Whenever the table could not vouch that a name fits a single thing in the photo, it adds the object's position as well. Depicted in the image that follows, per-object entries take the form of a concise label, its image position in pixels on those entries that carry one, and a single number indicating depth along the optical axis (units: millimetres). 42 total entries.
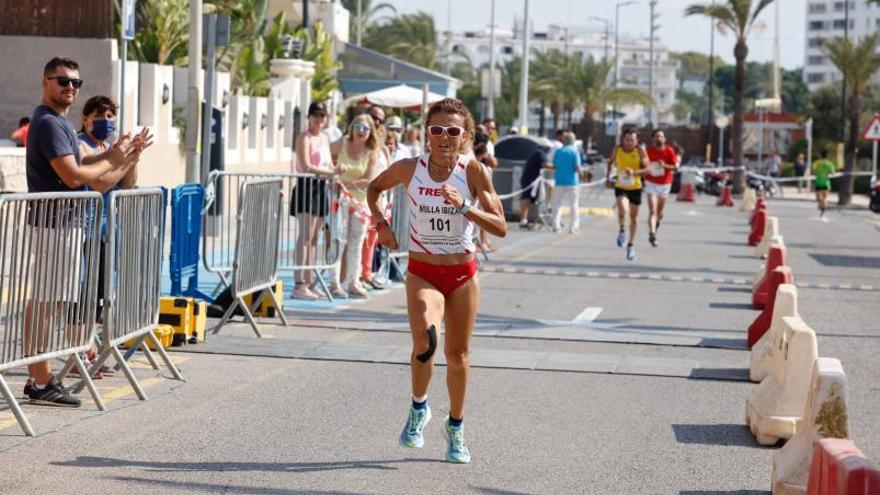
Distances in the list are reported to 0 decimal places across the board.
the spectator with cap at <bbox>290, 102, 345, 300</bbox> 16156
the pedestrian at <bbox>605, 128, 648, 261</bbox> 24266
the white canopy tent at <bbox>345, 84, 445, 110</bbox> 39125
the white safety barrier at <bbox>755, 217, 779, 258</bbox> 26062
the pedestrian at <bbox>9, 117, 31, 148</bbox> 22438
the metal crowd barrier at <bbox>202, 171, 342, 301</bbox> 16067
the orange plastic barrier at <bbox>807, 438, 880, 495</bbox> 5145
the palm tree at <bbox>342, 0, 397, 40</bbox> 102181
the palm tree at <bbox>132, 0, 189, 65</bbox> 29250
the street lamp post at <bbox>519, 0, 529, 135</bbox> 60281
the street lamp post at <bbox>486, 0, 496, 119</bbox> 52281
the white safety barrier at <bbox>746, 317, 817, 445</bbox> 9000
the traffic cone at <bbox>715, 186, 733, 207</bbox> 55625
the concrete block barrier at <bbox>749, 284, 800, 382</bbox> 10343
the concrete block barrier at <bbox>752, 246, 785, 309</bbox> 17062
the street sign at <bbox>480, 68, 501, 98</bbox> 52625
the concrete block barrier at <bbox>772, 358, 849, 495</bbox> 7160
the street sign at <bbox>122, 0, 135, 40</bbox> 15172
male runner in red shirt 24969
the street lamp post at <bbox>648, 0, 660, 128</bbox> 121181
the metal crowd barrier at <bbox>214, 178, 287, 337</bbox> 13328
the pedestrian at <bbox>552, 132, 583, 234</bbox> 31000
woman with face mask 10648
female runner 8297
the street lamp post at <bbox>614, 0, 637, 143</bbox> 135250
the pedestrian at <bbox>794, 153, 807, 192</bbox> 75938
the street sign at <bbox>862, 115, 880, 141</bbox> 50031
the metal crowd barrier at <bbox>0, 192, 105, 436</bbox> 8773
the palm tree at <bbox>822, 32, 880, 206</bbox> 61562
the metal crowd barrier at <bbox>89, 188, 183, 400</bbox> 9820
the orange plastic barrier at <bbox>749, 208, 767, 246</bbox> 29562
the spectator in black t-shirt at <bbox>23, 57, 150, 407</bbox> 9305
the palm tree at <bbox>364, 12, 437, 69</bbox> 92375
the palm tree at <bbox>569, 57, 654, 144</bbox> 106250
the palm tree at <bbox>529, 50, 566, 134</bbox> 109188
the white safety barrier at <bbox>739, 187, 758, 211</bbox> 49562
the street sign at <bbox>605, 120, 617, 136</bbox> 102731
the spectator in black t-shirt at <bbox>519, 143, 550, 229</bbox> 32812
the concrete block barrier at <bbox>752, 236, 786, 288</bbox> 17892
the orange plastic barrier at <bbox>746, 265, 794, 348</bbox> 13234
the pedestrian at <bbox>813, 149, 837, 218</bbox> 47312
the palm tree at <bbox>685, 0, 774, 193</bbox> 64875
